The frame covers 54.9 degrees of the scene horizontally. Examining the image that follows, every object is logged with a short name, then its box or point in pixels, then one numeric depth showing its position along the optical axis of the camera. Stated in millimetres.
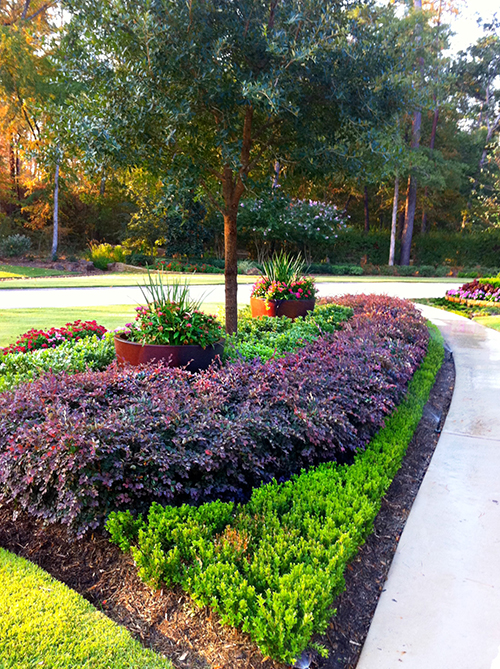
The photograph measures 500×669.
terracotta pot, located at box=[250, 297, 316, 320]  6871
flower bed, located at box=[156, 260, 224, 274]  20781
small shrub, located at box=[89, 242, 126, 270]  20750
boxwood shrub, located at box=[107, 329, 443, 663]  1653
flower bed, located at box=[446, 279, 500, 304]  11180
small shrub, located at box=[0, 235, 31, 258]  21875
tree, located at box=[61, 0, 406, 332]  4113
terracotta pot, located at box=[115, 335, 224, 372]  3740
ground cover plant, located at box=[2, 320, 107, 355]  5117
